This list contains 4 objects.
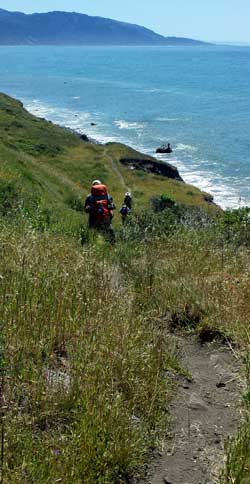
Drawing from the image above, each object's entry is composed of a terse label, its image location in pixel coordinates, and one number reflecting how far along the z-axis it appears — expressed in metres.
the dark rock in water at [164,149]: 67.75
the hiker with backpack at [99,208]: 13.45
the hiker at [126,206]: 22.97
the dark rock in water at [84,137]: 70.50
